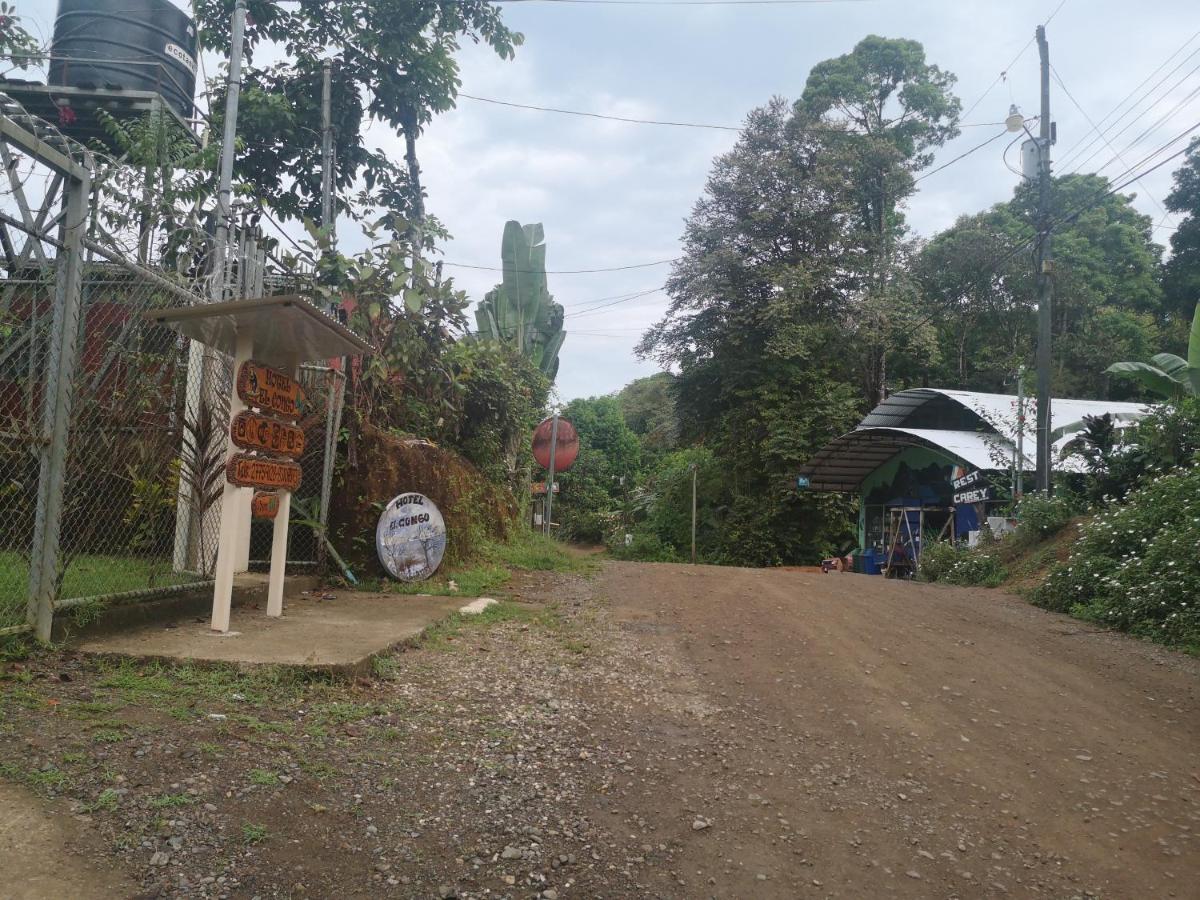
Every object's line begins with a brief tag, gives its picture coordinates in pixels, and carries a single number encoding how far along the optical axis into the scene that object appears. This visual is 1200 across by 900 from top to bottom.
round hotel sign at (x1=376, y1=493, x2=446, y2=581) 7.84
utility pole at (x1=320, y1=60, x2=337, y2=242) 11.11
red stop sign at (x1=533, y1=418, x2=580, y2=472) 14.20
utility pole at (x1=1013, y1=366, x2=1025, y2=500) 16.42
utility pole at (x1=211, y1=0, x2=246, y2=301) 6.86
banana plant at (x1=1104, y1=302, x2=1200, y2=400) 14.09
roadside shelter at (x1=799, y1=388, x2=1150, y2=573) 17.41
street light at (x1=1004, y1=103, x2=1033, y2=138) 16.25
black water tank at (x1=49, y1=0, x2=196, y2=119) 10.46
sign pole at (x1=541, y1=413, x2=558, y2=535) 13.20
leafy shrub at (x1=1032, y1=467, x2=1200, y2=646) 7.83
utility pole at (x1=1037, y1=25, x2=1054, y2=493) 15.76
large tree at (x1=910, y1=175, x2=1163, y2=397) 27.00
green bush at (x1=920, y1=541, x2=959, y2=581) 15.23
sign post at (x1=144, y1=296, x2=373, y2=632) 5.24
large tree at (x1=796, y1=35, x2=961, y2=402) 24.47
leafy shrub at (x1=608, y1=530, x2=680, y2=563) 29.47
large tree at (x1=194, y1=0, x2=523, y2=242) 12.43
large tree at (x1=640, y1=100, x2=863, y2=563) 24.92
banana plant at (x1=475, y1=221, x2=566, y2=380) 19.12
